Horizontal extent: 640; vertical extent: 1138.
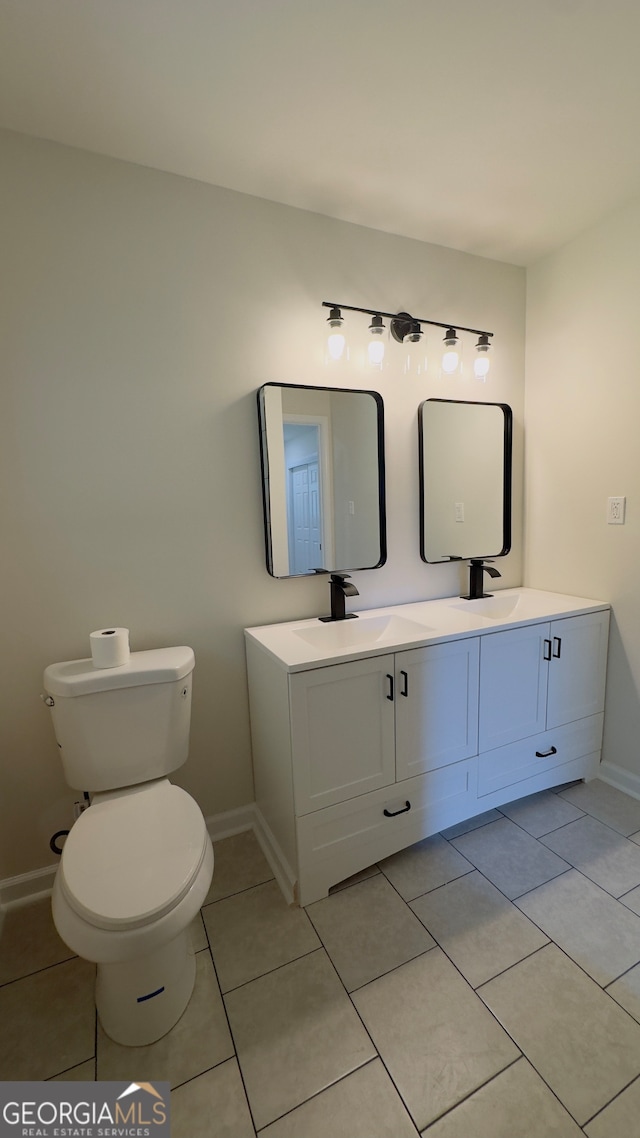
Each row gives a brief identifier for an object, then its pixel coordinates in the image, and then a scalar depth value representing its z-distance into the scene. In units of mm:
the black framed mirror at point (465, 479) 2121
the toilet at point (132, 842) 1006
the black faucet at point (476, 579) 2199
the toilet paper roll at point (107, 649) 1413
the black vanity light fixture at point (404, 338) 1805
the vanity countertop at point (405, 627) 1497
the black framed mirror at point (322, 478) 1774
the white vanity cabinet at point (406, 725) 1471
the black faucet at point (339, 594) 1833
